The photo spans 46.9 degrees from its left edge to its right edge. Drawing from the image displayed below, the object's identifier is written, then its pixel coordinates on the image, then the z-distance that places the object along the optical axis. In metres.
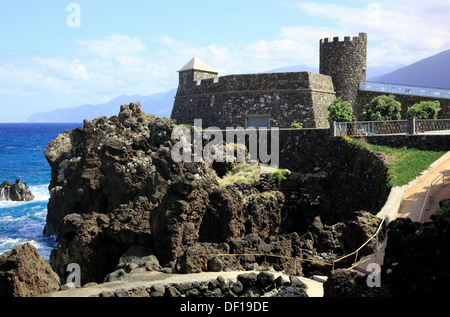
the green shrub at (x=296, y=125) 33.78
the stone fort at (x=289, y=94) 36.09
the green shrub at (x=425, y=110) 30.58
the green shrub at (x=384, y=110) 32.25
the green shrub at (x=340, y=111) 33.81
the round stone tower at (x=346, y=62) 38.56
